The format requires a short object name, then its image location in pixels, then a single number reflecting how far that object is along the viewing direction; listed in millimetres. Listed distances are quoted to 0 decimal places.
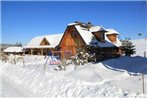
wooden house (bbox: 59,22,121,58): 18447
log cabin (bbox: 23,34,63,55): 24848
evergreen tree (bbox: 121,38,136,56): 20684
